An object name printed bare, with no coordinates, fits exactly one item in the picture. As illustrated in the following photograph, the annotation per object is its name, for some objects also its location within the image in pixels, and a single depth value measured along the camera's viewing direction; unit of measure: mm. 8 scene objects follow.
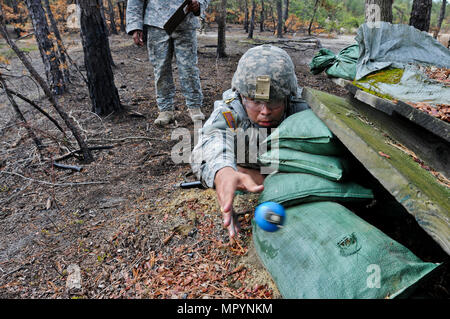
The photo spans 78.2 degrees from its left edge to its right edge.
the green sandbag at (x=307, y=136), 1512
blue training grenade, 1271
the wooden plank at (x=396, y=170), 937
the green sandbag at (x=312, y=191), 1428
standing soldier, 3328
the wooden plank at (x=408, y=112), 1303
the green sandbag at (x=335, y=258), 1005
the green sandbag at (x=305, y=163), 1447
